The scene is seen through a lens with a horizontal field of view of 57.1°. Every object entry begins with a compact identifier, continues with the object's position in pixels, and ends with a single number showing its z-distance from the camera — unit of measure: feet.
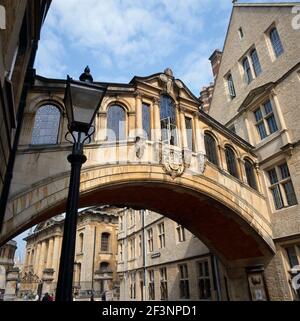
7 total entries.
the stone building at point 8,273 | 53.31
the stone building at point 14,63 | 13.87
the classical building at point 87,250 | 96.12
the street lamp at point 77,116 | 9.87
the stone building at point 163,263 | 51.42
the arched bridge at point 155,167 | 25.25
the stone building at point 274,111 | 38.02
